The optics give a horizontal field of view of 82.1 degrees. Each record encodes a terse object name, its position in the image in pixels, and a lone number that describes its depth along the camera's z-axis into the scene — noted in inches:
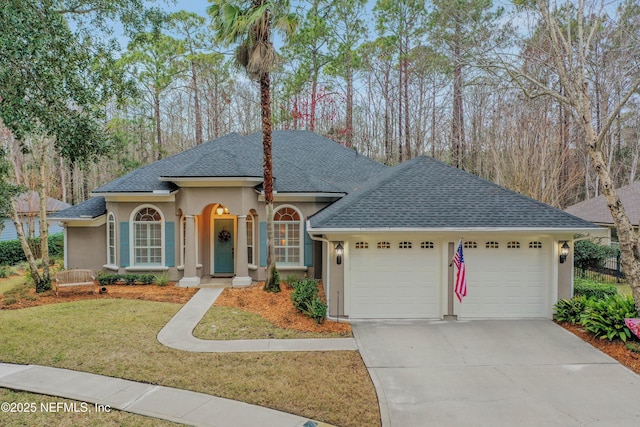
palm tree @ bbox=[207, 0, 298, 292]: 422.0
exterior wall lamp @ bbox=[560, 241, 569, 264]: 374.0
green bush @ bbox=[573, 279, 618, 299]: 405.7
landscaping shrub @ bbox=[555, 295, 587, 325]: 360.5
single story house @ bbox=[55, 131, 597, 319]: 378.9
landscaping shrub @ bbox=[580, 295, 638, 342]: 311.3
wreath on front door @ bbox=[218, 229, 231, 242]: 584.4
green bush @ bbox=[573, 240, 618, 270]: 622.8
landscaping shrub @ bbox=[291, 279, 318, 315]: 379.6
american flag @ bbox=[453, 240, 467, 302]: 352.8
